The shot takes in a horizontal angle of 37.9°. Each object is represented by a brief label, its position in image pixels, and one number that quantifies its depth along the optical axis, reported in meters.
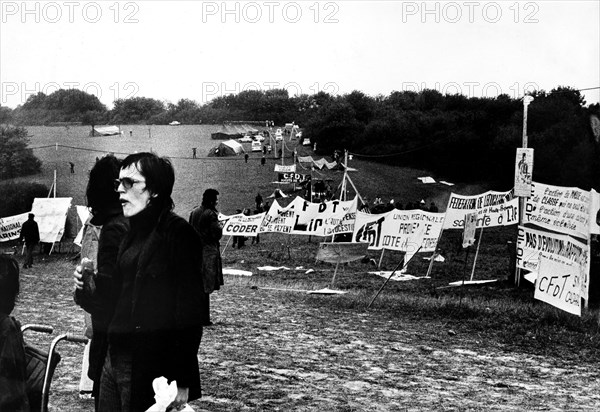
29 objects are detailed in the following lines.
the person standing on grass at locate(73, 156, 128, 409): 4.37
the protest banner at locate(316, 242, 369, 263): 16.27
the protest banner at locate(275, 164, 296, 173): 55.03
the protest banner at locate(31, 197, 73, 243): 30.62
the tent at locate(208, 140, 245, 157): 60.50
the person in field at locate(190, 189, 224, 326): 11.15
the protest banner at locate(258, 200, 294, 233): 28.06
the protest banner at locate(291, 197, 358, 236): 27.59
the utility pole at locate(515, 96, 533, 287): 18.69
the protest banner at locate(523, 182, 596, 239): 14.53
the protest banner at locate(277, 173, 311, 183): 54.17
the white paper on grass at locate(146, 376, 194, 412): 3.46
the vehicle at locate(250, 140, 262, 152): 64.75
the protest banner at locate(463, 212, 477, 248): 18.91
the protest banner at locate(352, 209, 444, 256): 21.80
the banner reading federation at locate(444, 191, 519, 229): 20.53
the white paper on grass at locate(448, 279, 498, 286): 19.91
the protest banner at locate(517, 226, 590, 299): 12.57
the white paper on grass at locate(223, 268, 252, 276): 22.73
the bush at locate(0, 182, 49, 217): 35.97
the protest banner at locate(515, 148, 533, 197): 18.14
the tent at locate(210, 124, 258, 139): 60.25
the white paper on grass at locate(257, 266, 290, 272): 24.53
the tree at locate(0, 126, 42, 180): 40.91
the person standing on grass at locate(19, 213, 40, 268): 25.36
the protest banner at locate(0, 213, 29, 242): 29.94
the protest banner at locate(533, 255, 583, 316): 12.12
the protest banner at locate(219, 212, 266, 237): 27.95
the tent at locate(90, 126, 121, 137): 51.48
